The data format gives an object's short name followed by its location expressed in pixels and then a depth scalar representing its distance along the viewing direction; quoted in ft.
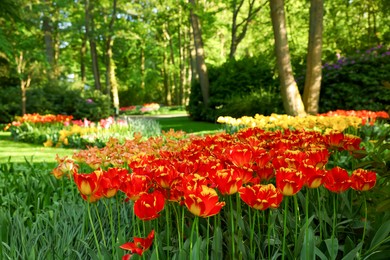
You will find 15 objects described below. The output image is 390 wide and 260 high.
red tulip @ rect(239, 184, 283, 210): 5.08
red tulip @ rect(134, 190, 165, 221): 4.85
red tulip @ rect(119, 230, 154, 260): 4.59
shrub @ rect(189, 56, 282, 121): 51.65
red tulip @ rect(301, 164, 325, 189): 5.63
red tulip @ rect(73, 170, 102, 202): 5.58
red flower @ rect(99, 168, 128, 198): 5.75
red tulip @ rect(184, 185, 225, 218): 4.66
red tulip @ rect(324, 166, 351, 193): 5.86
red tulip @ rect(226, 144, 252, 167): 6.37
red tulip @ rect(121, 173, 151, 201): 5.48
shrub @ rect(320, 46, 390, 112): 39.99
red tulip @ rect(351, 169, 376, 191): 5.87
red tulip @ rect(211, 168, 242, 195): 5.23
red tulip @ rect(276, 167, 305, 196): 5.32
